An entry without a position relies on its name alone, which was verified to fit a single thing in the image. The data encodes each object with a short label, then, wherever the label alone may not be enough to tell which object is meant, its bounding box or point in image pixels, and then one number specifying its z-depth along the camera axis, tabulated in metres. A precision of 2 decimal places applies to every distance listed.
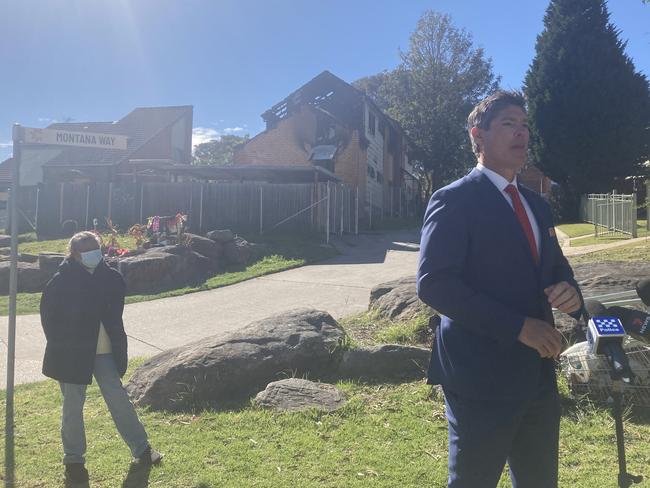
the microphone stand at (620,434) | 2.07
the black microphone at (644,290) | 2.56
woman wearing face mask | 3.86
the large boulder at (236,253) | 14.53
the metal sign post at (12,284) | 4.65
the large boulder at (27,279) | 12.42
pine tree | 26.67
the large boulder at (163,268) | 12.28
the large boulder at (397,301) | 7.02
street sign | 5.05
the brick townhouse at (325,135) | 28.47
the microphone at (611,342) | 1.99
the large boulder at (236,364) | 5.02
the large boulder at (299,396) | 4.71
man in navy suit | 2.01
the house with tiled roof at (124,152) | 26.86
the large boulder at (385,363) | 5.41
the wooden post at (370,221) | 25.29
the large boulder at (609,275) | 6.26
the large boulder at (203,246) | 14.13
